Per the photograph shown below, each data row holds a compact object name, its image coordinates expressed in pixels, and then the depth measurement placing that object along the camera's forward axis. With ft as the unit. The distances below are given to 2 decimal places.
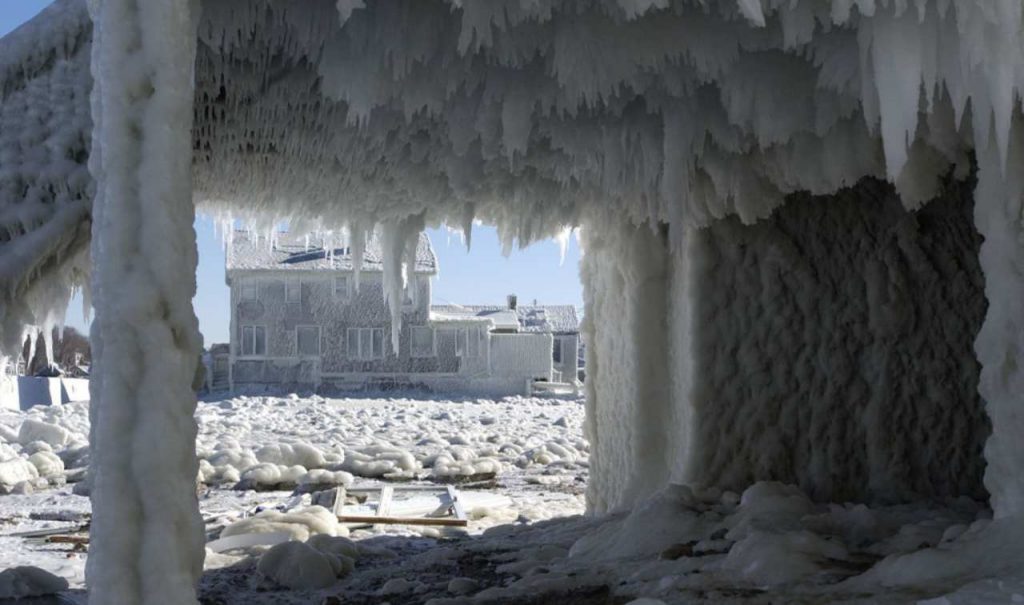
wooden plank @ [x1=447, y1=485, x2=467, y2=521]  27.10
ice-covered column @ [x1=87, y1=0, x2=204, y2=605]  8.20
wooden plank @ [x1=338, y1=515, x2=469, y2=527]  25.75
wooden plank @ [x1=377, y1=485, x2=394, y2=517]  28.14
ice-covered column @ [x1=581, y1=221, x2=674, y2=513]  22.20
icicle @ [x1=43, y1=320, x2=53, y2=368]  16.37
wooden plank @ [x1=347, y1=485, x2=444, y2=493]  33.04
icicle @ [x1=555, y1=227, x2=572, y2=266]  26.60
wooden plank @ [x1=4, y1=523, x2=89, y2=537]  24.17
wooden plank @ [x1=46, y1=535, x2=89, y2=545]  23.02
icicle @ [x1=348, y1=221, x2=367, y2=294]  23.53
